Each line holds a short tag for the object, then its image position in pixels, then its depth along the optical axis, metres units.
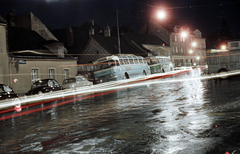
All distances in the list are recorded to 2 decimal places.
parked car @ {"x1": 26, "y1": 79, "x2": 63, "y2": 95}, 22.03
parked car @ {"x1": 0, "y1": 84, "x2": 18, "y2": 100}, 15.94
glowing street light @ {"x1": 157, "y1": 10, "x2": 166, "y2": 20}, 27.27
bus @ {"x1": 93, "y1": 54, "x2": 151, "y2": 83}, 30.16
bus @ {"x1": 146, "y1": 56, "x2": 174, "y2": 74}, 44.09
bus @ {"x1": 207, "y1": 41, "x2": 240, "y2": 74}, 24.77
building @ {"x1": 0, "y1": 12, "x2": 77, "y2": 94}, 28.03
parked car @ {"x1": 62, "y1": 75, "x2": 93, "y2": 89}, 24.47
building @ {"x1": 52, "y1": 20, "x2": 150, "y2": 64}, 55.81
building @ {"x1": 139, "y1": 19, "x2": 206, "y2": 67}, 82.81
